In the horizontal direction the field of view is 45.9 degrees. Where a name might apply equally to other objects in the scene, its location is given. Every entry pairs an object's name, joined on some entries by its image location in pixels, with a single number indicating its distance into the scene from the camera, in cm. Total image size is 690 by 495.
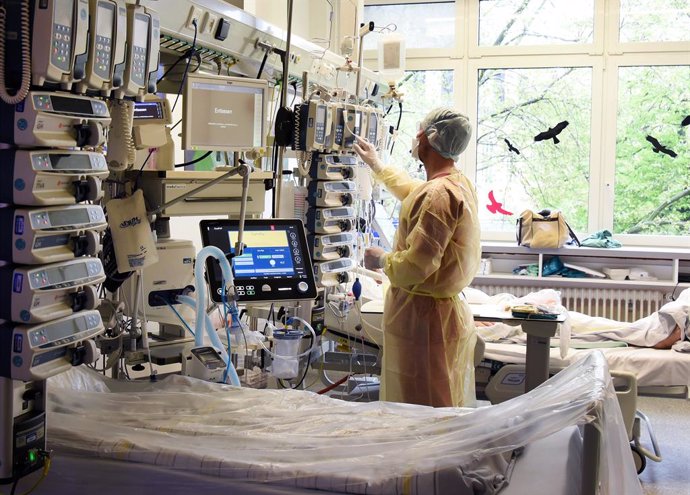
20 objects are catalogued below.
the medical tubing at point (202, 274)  228
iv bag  518
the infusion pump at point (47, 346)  165
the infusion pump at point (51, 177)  164
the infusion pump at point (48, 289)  165
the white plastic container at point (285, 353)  268
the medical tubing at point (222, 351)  231
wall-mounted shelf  605
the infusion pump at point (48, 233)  165
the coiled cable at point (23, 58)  159
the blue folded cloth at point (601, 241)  622
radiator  611
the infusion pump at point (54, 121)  162
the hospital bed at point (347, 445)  158
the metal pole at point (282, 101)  297
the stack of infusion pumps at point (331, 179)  340
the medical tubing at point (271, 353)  254
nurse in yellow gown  295
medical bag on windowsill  615
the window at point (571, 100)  651
